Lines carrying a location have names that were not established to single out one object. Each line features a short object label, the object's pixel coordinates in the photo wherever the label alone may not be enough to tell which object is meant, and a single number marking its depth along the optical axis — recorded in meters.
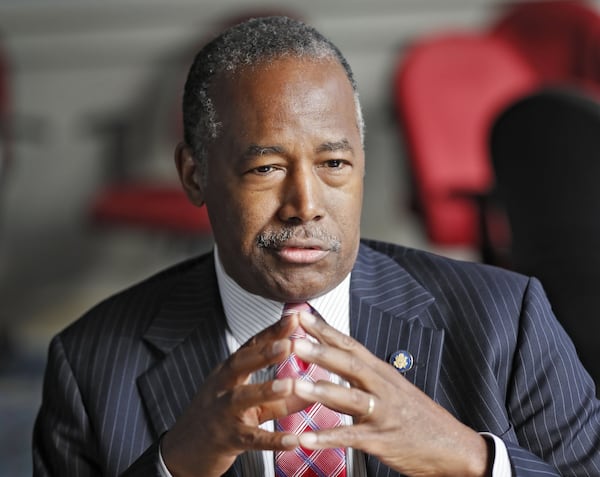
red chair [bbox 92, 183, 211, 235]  7.80
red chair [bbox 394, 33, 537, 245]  7.25
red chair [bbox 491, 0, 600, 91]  8.05
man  2.58
